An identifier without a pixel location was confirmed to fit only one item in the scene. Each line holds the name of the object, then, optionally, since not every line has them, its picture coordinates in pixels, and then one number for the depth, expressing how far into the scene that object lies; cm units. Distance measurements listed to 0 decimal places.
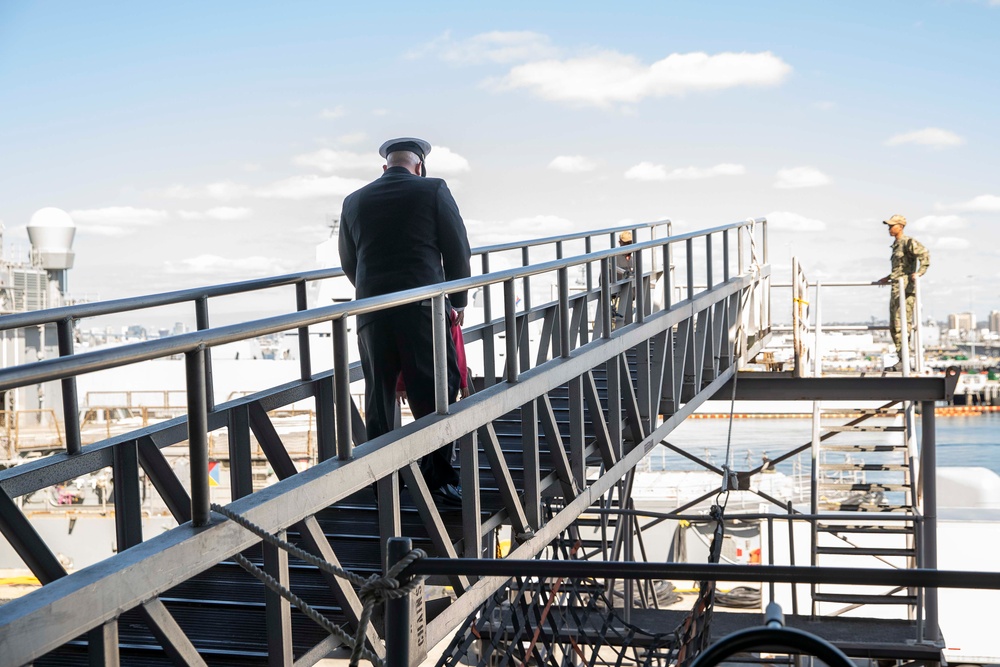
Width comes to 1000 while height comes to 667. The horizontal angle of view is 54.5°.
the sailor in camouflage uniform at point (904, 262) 1298
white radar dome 3725
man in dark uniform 514
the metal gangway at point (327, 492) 275
